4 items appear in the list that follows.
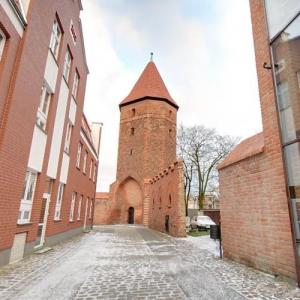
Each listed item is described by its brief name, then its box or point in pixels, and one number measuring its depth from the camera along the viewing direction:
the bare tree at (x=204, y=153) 29.62
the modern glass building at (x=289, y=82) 5.46
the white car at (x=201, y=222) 24.69
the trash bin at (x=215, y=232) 8.90
